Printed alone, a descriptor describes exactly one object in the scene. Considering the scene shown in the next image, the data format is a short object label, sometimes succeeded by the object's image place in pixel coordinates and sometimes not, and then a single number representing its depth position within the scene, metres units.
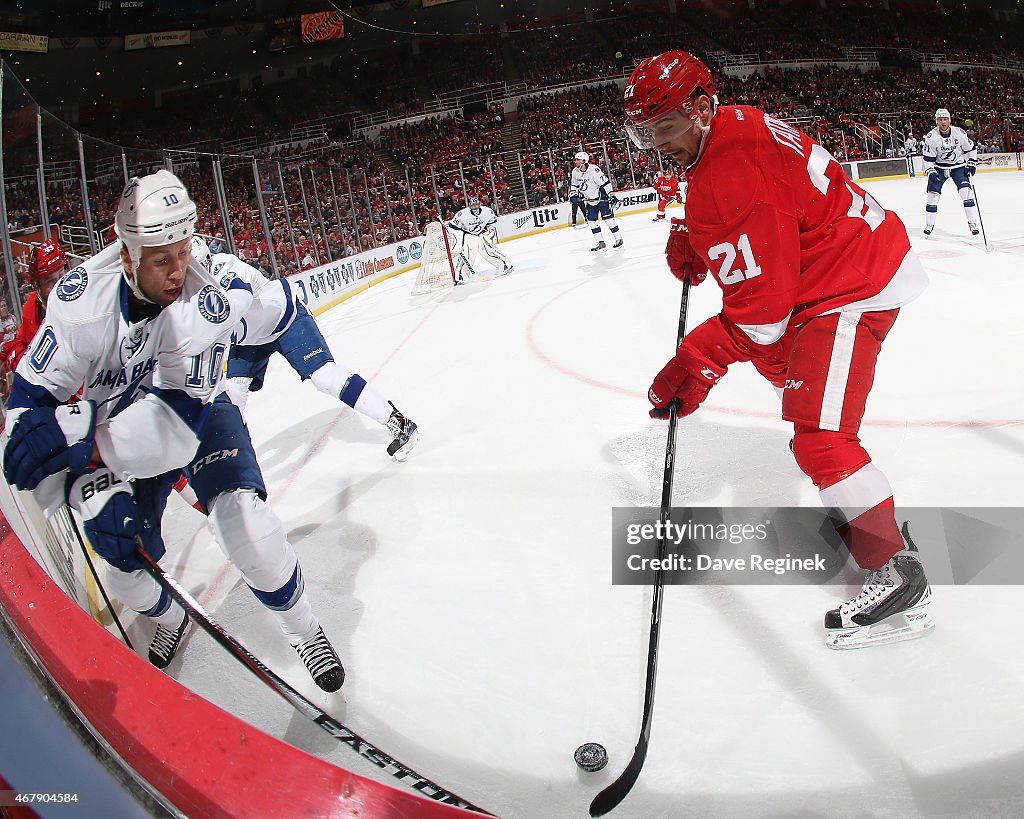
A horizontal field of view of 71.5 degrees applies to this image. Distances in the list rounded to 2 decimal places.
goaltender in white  8.93
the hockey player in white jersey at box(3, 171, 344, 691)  1.59
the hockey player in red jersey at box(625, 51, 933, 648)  1.80
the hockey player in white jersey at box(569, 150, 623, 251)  9.91
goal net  9.12
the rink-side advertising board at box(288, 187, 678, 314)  9.31
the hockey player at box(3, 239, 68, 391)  2.81
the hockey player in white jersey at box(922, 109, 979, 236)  8.16
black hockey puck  1.57
